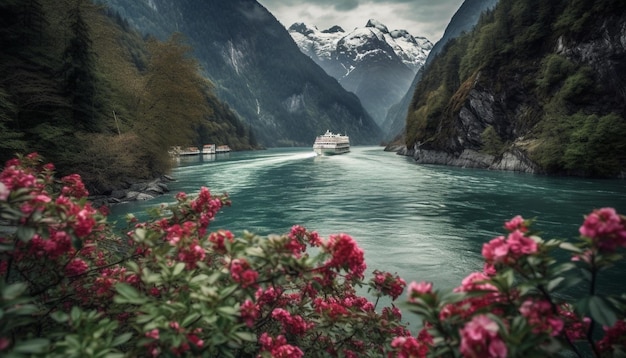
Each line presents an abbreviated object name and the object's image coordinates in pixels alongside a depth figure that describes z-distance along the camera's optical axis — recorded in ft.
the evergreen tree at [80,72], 80.33
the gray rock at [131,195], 86.84
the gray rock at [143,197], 87.56
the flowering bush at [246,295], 7.23
